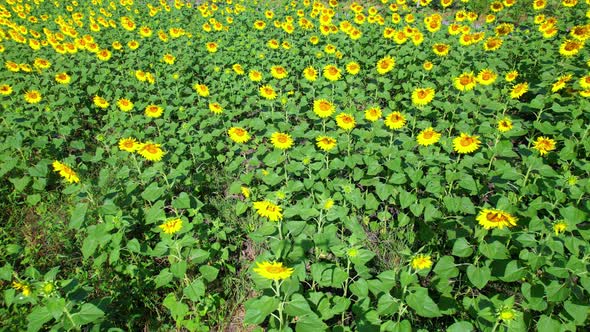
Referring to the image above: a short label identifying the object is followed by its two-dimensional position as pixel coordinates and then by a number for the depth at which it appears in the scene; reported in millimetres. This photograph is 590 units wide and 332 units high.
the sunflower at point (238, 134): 4527
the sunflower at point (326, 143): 3984
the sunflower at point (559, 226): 2646
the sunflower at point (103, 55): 7453
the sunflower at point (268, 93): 5148
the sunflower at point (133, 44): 8047
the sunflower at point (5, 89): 6079
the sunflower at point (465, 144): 3896
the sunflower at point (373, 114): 4496
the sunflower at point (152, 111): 5237
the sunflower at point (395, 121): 4248
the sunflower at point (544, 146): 3841
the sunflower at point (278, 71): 5984
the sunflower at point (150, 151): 4113
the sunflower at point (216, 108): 5094
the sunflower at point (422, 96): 4766
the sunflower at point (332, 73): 5726
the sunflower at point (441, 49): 6327
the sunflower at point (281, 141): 4137
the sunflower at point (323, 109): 4723
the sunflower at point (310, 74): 5883
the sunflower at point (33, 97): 5890
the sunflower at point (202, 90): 5582
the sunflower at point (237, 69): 6316
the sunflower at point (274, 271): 2387
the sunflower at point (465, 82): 4949
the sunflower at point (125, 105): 5500
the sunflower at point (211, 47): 7605
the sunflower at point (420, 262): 2475
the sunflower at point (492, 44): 6482
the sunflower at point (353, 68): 6258
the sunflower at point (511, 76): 5402
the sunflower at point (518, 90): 4758
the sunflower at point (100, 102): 5641
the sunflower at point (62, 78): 6293
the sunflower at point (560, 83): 4795
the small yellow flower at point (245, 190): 4227
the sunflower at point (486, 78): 4999
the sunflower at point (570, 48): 5621
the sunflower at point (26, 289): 2529
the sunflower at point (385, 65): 5938
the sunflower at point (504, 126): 4020
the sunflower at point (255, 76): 6102
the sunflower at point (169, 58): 7105
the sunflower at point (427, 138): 4011
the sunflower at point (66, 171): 3678
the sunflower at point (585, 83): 4727
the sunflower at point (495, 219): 2793
